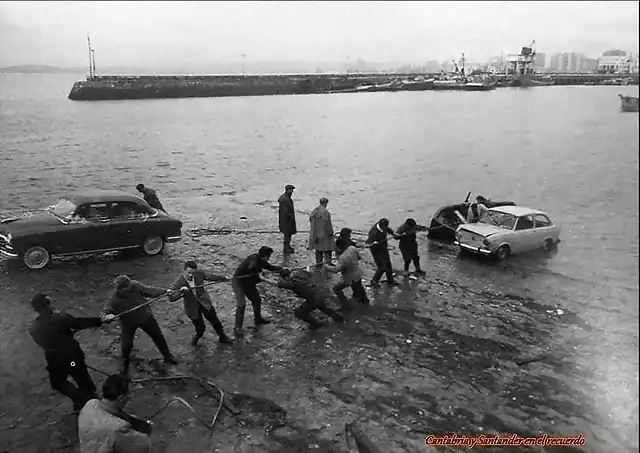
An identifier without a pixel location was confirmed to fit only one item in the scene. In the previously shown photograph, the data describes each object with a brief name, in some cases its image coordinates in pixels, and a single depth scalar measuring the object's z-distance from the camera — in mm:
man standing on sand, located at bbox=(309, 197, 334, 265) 12125
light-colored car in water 13336
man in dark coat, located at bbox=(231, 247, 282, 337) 8695
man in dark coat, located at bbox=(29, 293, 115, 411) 6246
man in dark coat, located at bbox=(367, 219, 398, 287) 11055
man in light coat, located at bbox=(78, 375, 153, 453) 4547
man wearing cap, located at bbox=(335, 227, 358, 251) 10642
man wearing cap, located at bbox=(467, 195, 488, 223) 14656
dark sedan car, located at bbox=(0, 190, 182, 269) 11180
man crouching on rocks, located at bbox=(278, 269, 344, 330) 8969
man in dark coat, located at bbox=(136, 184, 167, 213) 14344
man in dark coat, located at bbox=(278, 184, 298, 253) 13117
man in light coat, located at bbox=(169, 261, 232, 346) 8086
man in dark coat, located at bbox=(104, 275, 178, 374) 7262
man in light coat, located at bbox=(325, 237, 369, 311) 9852
